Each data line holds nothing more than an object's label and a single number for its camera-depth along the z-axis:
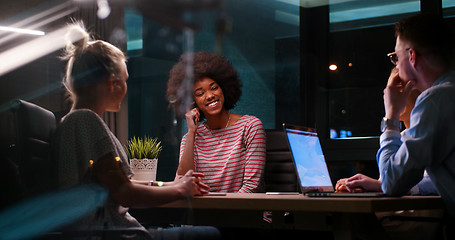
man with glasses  1.58
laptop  1.80
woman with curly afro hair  2.69
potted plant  2.50
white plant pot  2.42
